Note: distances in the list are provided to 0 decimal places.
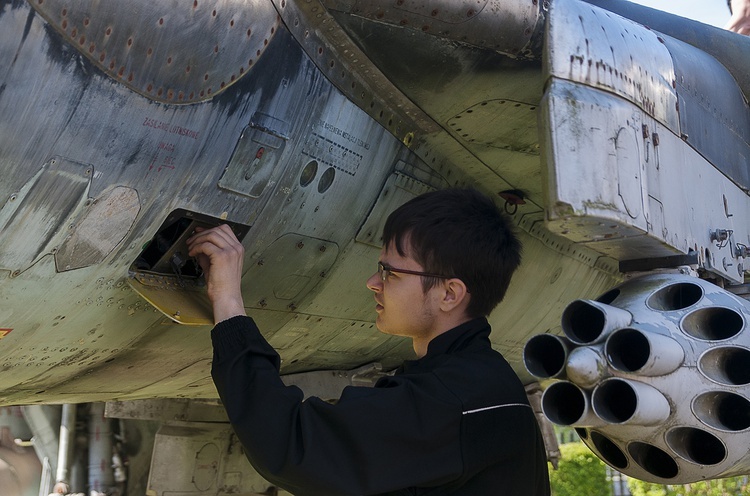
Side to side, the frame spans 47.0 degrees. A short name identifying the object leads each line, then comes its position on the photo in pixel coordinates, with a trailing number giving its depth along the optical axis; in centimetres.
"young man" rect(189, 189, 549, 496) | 212
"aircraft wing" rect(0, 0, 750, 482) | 271
